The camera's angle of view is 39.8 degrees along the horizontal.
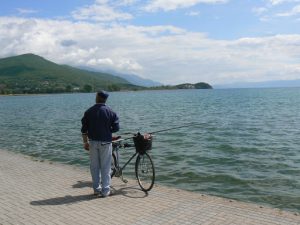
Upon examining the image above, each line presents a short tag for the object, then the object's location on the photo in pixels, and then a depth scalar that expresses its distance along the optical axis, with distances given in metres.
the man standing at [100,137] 8.98
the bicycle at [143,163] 9.36
